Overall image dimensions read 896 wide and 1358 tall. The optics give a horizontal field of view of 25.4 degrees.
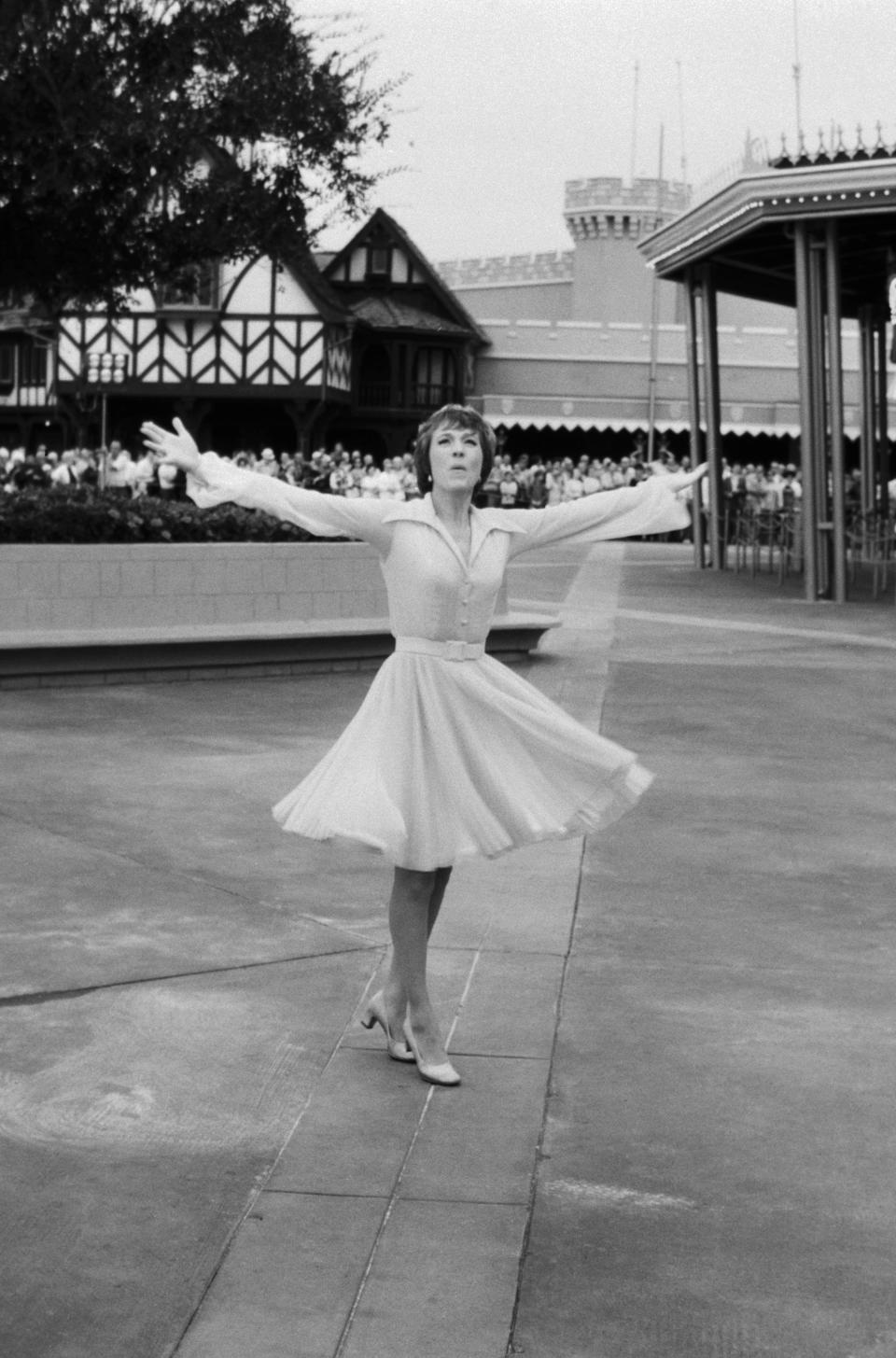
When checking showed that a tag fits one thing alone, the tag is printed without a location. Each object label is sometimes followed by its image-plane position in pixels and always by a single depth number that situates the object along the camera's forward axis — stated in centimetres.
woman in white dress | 496
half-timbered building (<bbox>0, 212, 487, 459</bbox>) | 5503
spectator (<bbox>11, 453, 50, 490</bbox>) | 2765
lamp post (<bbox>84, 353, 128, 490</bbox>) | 5294
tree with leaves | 1477
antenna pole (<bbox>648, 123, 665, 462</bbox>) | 5905
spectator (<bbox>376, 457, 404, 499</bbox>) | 3444
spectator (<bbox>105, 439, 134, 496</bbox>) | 3600
